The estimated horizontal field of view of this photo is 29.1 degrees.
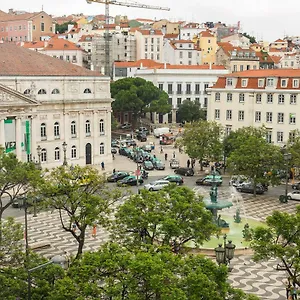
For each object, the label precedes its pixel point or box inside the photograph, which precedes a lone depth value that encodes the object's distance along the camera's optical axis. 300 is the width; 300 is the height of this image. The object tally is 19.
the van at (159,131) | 86.88
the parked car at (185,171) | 57.50
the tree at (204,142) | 56.47
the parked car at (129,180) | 51.56
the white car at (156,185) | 48.53
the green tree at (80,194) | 26.97
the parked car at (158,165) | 60.94
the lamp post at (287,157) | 42.84
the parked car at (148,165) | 60.82
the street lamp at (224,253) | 19.05
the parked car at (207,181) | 52.25
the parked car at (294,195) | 46.06
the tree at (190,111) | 97.44
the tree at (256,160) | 45.78
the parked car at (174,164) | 62.08
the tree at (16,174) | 32.16
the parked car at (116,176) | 53.91
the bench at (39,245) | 33.09
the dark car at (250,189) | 48.62
